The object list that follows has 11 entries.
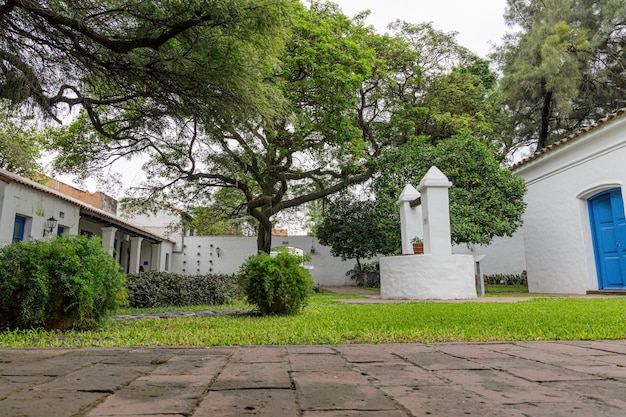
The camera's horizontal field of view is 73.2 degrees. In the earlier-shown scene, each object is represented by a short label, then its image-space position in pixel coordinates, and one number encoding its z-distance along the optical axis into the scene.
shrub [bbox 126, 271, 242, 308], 8.91
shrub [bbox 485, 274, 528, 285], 16.36
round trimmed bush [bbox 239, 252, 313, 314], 6.03
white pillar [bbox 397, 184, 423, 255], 9.91
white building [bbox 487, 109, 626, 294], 9.20
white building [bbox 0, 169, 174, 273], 9.83
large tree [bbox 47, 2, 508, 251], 10.91
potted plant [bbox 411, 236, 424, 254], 8.88
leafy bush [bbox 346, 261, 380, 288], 18.71
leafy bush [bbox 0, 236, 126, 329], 4.31
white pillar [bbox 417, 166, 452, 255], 8.46
